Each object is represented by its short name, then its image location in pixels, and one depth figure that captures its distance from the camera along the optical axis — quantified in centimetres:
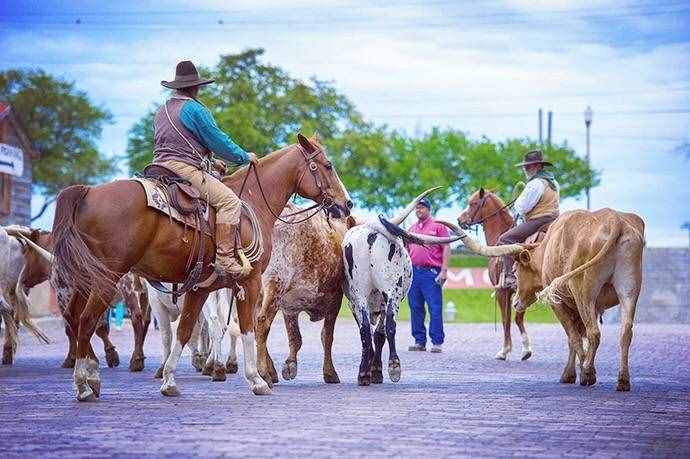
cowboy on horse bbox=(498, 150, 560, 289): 1875
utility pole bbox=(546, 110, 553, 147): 9962
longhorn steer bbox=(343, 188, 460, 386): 1520
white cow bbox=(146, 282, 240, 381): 1565
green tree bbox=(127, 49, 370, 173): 7369
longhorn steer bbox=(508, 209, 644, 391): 1462
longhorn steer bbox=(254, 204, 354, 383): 1501
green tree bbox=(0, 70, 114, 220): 8686
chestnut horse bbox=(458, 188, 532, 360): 2123
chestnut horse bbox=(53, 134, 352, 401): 1219
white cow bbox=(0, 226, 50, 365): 1838
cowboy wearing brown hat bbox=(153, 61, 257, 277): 1314
